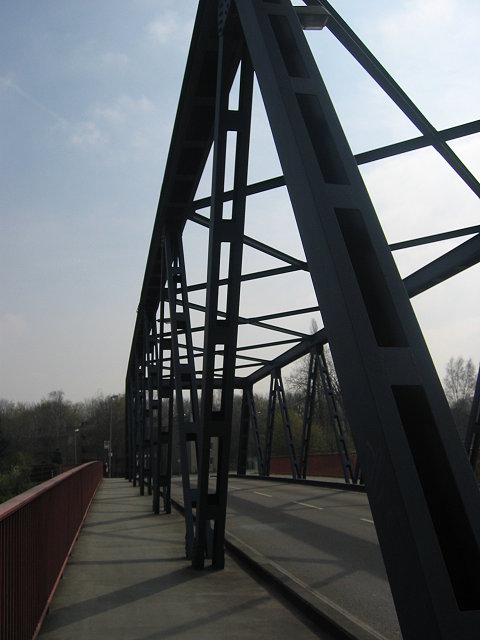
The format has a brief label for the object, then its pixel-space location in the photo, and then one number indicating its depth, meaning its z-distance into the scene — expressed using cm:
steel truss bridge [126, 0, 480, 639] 264
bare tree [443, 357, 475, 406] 8975
